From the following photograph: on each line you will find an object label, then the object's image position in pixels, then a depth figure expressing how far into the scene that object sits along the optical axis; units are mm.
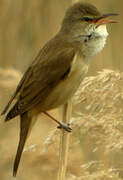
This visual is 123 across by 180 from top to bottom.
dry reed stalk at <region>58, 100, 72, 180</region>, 4199
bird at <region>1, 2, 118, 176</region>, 5070
